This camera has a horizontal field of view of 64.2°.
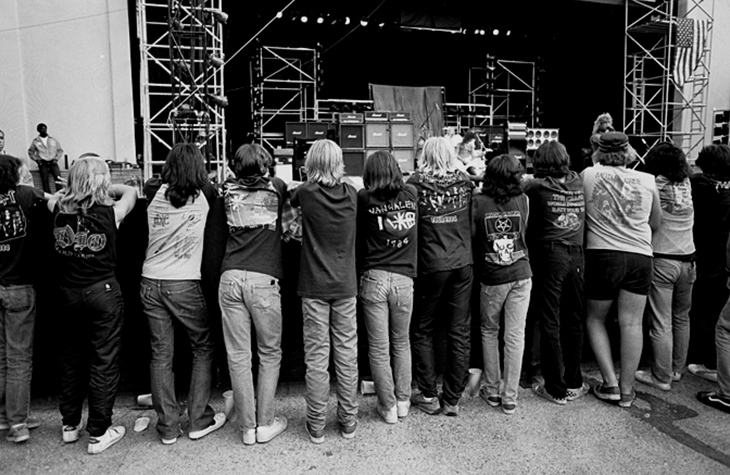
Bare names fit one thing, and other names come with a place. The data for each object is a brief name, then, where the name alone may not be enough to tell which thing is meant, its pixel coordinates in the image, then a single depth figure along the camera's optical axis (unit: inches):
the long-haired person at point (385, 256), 135.9
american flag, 481.4
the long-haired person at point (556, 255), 148.2
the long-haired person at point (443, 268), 141.9
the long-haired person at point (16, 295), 128.9
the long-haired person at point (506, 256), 144.4
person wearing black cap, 149.6
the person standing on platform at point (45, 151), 400.5
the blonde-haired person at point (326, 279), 130.7
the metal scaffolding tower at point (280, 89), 594.2
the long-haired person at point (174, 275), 129.6
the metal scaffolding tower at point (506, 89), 677.3
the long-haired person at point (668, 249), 160.1
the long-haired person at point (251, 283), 128.5
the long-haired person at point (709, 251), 164.9
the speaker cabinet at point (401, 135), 548.1
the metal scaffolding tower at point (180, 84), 318.3
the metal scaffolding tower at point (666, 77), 496.4
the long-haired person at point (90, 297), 126.0
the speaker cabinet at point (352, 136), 537.3
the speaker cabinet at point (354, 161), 523.5
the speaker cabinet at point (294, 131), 542.9
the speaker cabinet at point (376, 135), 544.1
